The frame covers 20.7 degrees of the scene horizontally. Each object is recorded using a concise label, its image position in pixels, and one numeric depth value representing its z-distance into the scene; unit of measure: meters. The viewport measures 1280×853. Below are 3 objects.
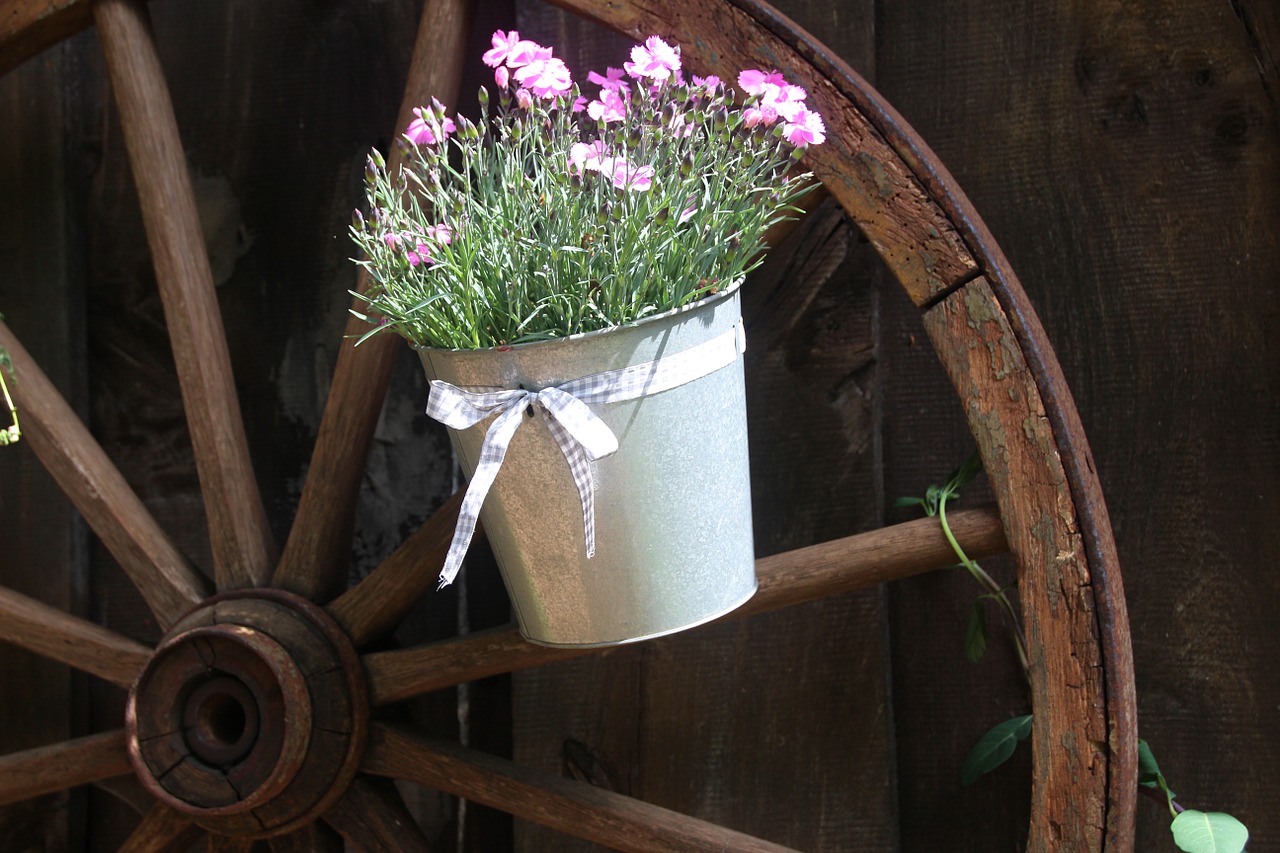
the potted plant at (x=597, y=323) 1.74
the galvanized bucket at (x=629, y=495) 1.75
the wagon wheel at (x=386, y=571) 1.80
